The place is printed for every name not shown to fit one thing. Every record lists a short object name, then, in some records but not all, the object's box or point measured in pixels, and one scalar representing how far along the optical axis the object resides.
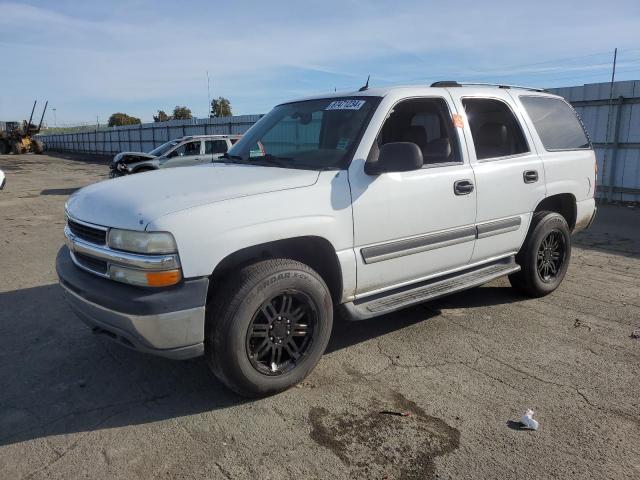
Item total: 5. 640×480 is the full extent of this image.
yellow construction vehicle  45.44
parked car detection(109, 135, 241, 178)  13.59
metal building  11.35
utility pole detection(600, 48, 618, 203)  11.56
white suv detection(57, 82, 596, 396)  2.91
